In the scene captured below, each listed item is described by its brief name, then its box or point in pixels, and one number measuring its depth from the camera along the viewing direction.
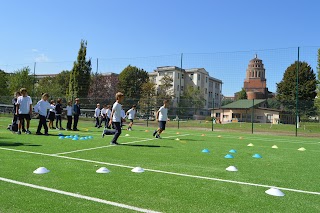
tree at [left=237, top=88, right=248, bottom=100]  100.88
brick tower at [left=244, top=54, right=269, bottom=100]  108.74
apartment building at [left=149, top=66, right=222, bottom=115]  74.42
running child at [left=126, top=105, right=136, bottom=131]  20.89
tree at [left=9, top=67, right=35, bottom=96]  42.50
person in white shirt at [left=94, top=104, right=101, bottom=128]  21.11
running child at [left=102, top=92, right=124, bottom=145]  10.27
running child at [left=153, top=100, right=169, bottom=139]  13.61
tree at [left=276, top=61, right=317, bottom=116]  54.38
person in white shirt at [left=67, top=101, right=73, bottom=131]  17.92
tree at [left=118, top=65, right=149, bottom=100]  39.48
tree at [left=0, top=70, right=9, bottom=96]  45.88
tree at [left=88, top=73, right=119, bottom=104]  47.75
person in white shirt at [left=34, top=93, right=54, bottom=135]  13.29
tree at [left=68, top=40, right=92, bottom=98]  37.88
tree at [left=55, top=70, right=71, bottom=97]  69.75
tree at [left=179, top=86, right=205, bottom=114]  29.05
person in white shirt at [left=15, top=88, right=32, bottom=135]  12.42
